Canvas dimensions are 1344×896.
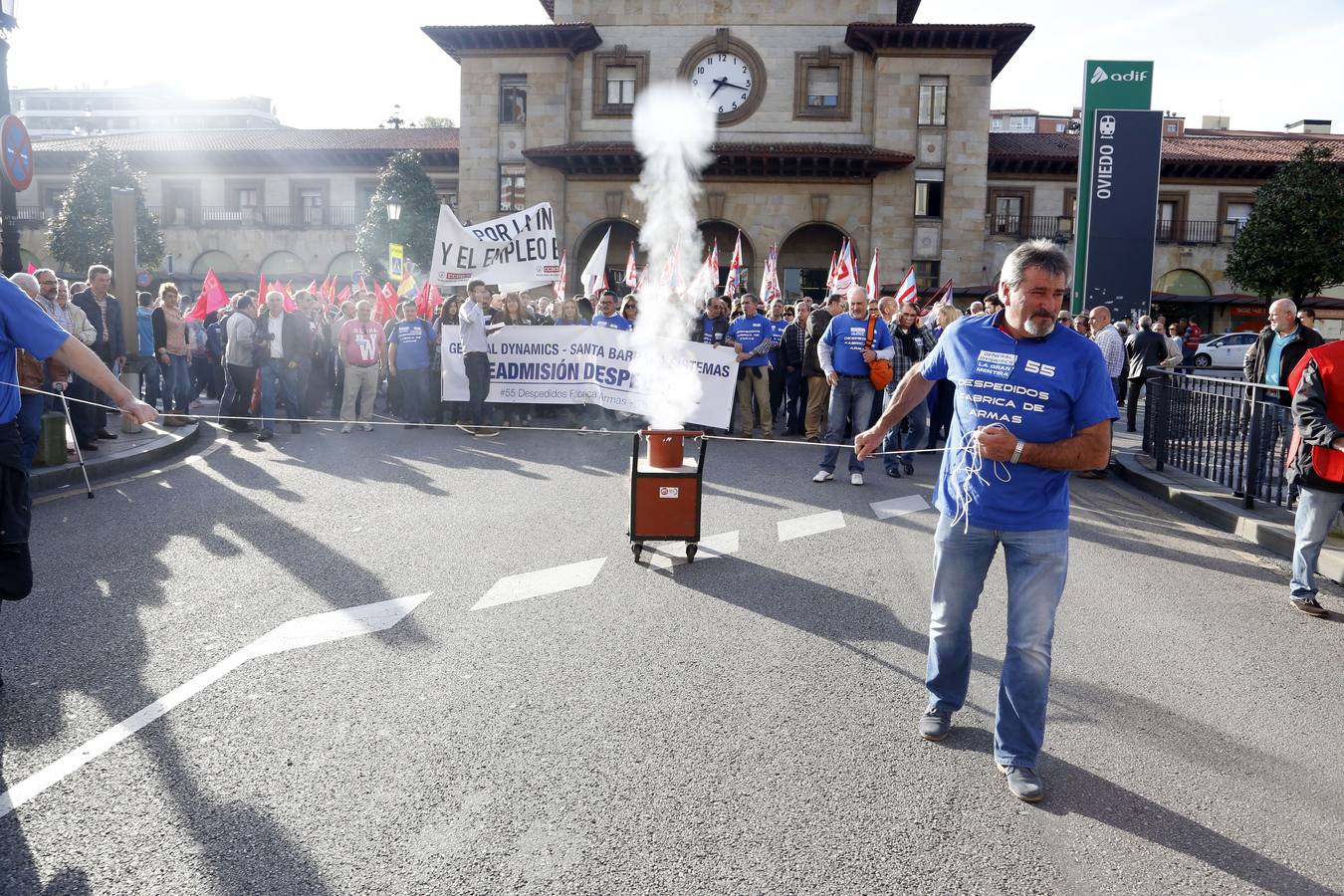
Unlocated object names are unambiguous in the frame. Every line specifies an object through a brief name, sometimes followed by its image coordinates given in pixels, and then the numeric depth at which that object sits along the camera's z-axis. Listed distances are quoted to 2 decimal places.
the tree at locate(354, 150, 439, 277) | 41.09
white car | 37.62
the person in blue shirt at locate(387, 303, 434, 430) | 14.61
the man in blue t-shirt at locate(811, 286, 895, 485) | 10.55
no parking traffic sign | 10.84
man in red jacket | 5.89
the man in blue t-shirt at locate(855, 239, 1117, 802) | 3.77
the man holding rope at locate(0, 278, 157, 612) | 4.28
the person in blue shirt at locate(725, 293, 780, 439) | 14.43
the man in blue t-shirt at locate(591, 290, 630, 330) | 15.05
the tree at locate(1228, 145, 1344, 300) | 38.66
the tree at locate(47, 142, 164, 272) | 44.91
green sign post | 19.92
